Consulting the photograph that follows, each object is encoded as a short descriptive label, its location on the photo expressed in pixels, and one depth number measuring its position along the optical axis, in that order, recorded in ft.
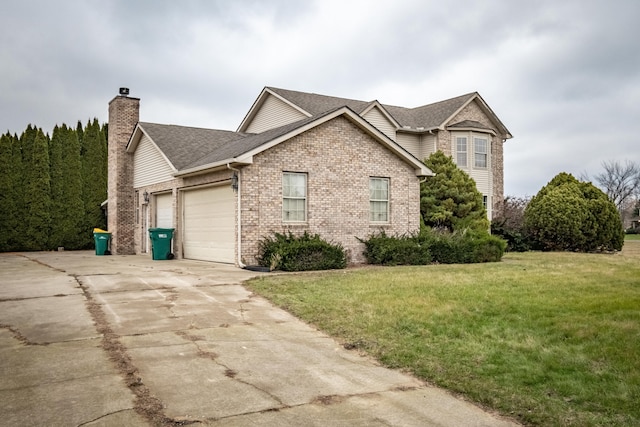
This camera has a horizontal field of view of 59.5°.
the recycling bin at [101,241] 78.54
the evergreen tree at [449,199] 73.05
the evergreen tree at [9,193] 89.10
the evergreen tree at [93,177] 96.43
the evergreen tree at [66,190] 93.45
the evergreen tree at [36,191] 91.09
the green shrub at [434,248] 57.06
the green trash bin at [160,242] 65.62
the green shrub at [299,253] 49.93
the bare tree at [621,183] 207.82
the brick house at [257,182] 54.20
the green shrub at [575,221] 82.23
